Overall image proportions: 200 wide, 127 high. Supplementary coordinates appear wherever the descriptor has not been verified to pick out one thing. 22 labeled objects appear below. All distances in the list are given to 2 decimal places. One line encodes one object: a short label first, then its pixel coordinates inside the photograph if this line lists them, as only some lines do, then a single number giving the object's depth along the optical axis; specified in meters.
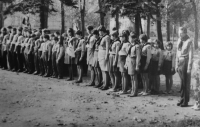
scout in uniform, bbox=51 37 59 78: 13.20
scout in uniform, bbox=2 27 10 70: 15.60
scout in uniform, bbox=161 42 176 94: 10.41
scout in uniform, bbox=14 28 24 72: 15.00
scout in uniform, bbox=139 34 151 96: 9.75
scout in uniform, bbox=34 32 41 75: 14.09
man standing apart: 8.12
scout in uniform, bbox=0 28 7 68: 15.76
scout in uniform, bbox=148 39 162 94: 10.25
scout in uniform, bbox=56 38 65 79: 12.98
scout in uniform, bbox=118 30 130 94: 9.98
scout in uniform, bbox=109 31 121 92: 10.29
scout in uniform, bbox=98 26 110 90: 10.57
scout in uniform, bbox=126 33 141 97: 9.56
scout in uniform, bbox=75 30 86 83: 12.14
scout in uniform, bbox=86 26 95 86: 11.42
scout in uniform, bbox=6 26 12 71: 15.40
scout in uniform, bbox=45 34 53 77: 13.38
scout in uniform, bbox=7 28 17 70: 15.21
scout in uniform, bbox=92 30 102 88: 11.21
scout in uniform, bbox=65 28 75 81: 12.38
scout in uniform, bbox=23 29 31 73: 14.59
